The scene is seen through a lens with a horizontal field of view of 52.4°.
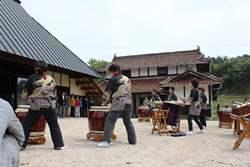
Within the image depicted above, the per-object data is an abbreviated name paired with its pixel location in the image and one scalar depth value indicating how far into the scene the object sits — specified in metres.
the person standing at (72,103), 15.09
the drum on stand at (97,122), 5.55
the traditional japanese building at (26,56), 9.76
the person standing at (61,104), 13.73
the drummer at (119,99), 5.16
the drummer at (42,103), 4.56
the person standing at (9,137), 1.36
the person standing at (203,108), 8.81
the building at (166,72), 21.23
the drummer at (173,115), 7.19
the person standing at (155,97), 11.50
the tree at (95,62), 42.48
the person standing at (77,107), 15.26
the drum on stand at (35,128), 5.02
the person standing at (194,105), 7.24
